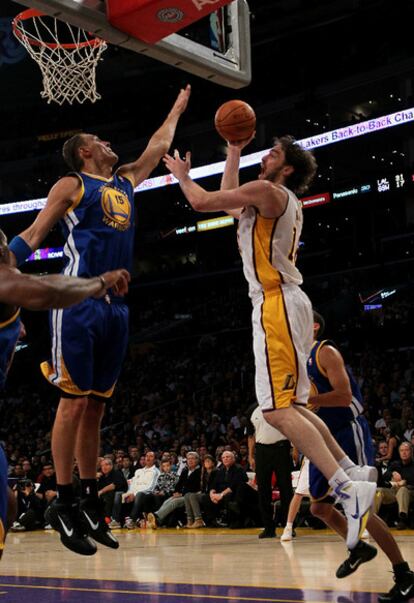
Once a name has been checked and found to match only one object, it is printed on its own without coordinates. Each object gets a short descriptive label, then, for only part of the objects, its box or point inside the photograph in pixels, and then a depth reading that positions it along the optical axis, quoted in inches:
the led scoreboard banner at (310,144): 940.0
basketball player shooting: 183.8
